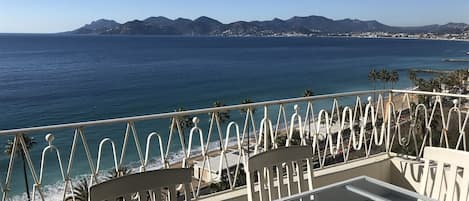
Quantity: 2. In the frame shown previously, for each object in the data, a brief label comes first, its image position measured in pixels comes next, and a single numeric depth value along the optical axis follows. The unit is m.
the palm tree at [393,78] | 49.84
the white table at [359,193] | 1.70
